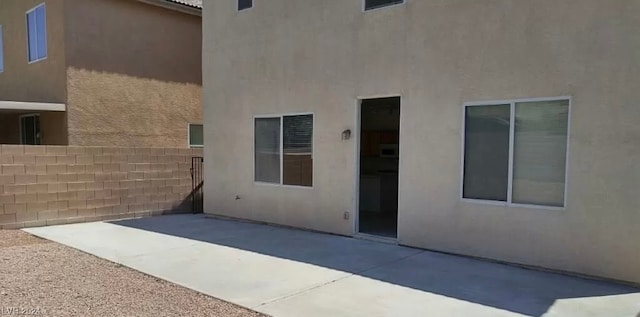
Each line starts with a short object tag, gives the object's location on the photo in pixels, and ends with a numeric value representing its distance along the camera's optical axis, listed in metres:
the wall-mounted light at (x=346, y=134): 8.11
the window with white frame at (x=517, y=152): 6.00
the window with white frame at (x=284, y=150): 8.88
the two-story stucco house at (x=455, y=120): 5.61
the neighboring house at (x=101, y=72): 12.17
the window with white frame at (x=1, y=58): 15.18
